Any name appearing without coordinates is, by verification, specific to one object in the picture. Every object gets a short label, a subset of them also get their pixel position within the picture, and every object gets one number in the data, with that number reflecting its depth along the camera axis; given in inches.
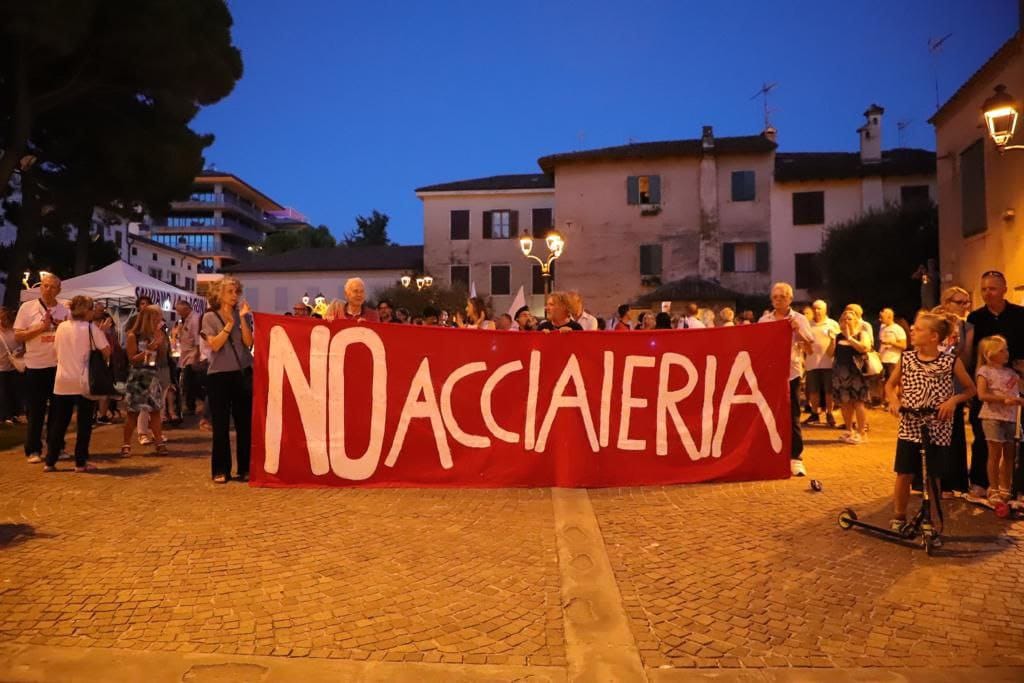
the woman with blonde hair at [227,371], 252.5
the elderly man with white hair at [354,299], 269.0
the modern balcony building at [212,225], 2891.2
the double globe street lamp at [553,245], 667.4
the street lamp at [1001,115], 362.0
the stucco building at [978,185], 573.9
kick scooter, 175.8
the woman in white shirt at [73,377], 273.3
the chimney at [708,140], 1384.1
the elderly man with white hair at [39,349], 289.4
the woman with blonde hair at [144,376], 321.1
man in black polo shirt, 217.8
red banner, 239.3
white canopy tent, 636.8
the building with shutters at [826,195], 1300.4
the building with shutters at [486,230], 1658.5
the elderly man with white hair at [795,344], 262.1
